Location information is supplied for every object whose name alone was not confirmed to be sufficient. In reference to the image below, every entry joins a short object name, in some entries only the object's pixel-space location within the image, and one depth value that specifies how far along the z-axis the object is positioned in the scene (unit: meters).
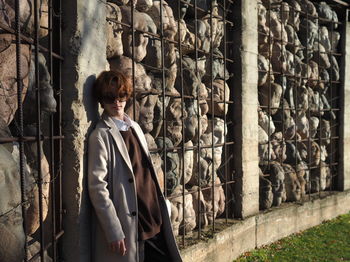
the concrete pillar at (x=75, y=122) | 2.48
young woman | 2.40
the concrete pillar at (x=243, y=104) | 4.69
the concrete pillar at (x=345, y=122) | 6.68
